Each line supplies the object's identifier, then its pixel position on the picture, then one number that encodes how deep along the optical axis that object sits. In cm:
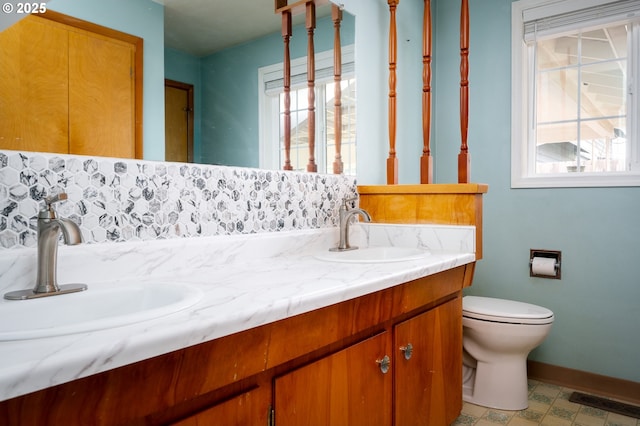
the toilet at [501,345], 205
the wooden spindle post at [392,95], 218
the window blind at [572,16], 228
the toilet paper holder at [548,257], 244
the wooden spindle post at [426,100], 209
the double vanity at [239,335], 61
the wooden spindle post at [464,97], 203
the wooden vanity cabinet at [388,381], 100
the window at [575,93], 232
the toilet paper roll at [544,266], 243
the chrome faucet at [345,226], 182
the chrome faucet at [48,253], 91
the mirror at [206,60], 122
